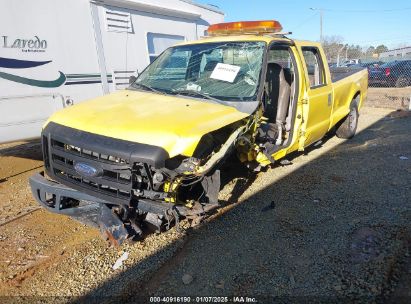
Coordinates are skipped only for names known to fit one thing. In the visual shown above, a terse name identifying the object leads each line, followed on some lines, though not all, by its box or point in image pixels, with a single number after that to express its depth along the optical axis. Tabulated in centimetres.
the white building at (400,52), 3538
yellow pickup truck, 297
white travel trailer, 465
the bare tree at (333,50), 4391
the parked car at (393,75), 1675
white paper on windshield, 414
